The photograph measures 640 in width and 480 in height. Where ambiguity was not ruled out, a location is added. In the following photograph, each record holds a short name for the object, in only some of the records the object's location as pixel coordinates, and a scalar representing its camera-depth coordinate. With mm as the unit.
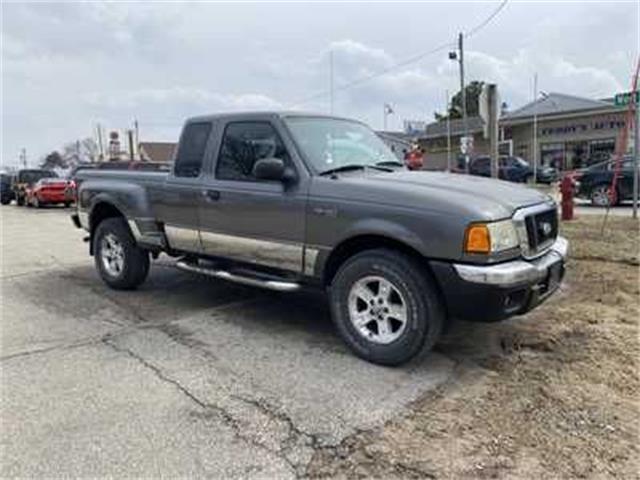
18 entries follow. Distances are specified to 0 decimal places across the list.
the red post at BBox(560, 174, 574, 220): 13789
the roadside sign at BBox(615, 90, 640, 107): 11727
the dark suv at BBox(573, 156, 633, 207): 18578
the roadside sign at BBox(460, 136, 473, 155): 28750
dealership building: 39969
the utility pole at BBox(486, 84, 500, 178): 10188
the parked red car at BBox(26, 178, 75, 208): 26172
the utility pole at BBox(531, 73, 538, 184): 42869
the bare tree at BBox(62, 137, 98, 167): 85819
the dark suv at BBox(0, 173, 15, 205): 33281
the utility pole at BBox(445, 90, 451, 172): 45438
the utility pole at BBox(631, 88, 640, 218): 11771
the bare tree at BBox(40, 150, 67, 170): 88000
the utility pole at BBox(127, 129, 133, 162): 47412
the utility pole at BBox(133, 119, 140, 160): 62431
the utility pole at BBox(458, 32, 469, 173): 34041
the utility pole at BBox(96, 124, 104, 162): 63066
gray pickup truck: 4391
